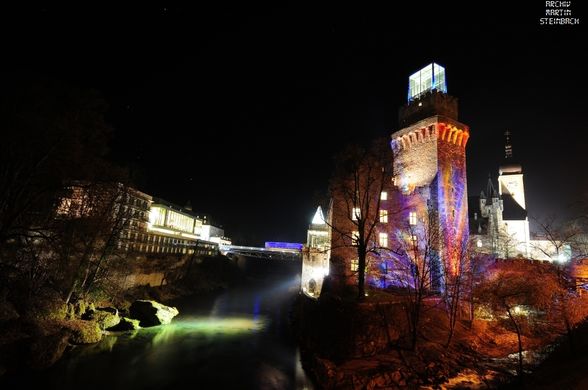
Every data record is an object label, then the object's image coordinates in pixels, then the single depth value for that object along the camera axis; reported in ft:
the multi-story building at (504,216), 171.46
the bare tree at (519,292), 79.36
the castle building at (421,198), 96.53
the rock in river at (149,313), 96.12
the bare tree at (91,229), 61.36
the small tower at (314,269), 118.42
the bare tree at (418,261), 71.62
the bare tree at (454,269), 84.17
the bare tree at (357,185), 79.37
